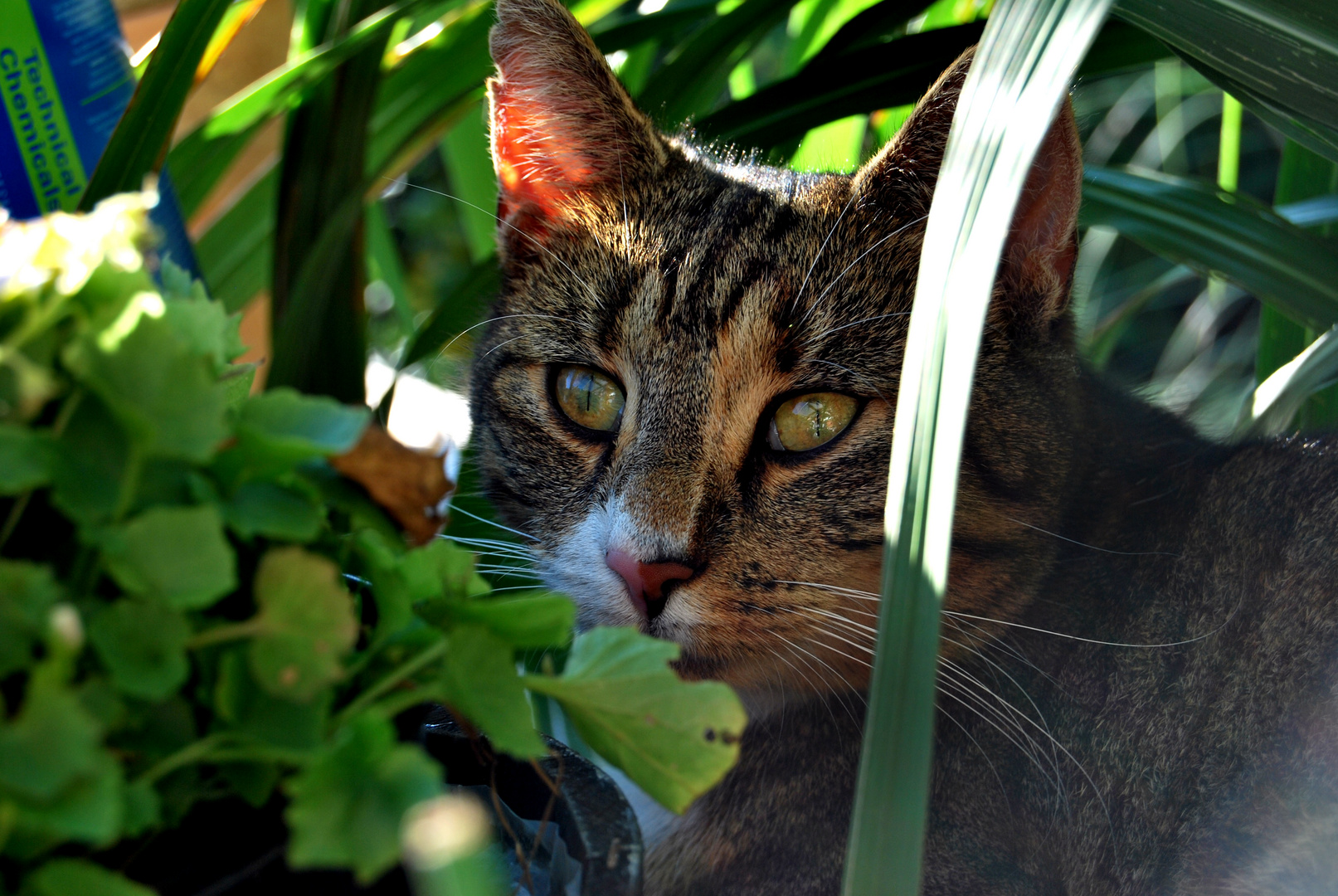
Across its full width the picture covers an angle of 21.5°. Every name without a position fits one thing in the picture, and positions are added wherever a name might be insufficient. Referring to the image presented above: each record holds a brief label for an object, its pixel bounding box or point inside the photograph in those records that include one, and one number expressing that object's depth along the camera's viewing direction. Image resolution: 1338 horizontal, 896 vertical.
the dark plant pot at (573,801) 0.60
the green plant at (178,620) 0.41
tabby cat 0.67
